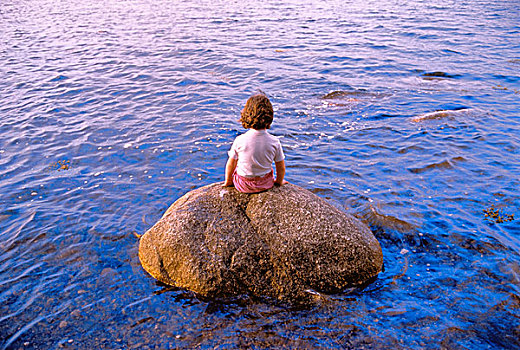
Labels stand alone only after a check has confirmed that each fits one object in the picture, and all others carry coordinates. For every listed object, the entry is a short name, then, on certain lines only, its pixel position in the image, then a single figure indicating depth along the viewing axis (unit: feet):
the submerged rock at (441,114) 37.55
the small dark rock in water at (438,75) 48.99
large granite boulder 18.15
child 18.30
